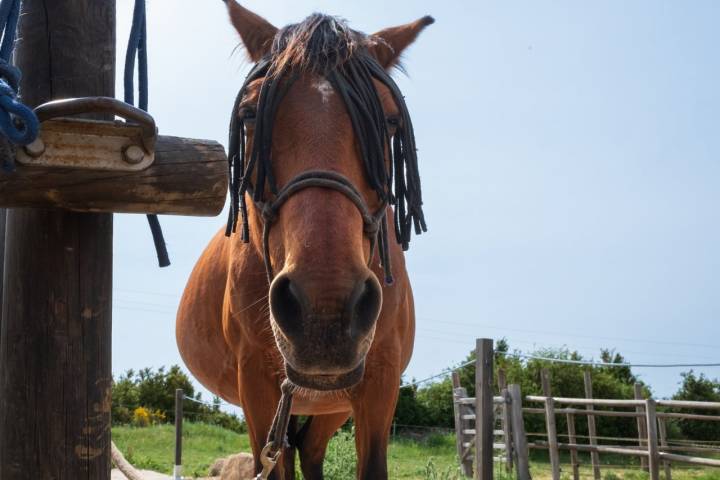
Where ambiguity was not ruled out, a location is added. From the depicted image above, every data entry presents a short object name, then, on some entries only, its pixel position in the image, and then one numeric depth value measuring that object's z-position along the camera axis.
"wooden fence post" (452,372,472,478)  13.45
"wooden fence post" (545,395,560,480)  11.68
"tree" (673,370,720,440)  19.52
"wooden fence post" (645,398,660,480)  11.16
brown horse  1.82
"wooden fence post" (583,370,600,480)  12.77
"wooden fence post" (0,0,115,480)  1.64
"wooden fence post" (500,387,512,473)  11.75
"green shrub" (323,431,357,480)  7.82
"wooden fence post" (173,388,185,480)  8.89
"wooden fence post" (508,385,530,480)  10.92
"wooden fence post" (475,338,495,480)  6.93
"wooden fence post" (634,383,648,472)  12.91
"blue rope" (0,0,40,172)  1.37
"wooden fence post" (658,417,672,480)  11.45
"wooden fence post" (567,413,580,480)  12.74
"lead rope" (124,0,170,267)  1.80
